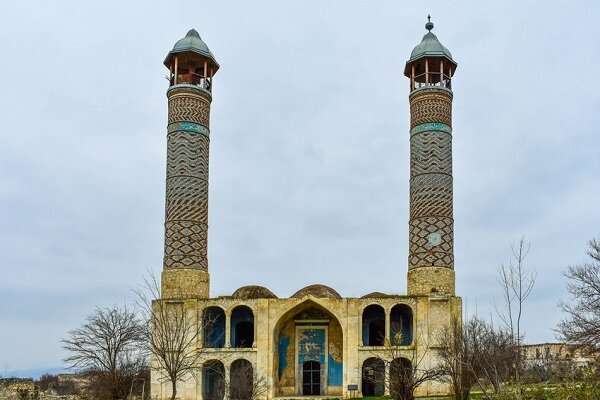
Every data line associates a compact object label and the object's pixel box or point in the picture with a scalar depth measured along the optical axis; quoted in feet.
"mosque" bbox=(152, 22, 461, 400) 92.17
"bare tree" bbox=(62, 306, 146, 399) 92.94
